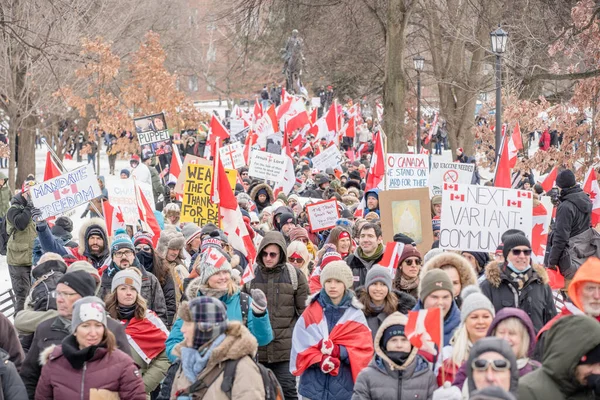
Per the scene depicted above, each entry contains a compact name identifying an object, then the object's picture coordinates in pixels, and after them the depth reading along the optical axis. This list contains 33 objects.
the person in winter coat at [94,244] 14.66
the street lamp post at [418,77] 42.57
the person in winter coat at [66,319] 9.73
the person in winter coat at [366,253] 13.51
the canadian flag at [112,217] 19.10
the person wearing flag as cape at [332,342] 10.85
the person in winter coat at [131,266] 12.65
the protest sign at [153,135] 33.93
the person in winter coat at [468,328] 8.68
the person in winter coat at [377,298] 10.99
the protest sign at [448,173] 23.02
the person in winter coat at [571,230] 16.44
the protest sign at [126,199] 19.89
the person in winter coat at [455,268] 10.87
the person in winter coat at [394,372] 8.66
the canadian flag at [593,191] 20.42
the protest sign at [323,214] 20.13
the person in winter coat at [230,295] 10.66
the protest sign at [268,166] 26.98
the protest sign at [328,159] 35.09
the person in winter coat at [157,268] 13.80
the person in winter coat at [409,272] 12.15
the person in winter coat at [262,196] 24.52
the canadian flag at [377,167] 25.61
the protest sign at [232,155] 29.39
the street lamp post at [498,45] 26.23
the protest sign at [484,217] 14.47
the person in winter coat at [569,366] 7.05
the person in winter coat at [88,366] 8.71
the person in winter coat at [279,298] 12.47
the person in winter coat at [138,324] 11.31
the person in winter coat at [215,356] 8.21
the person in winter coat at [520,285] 11.43
